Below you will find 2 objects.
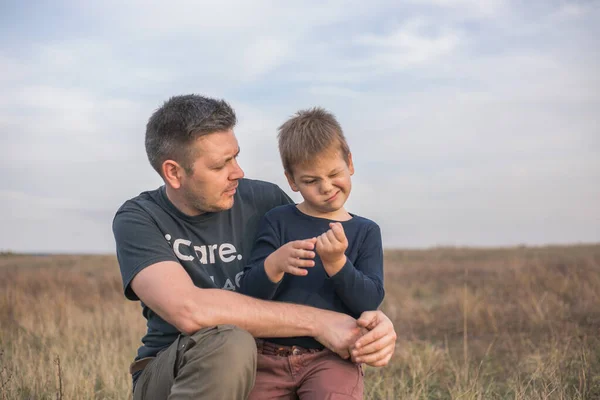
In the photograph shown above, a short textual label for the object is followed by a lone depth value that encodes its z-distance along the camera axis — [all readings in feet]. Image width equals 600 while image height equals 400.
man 8.96
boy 9.33
